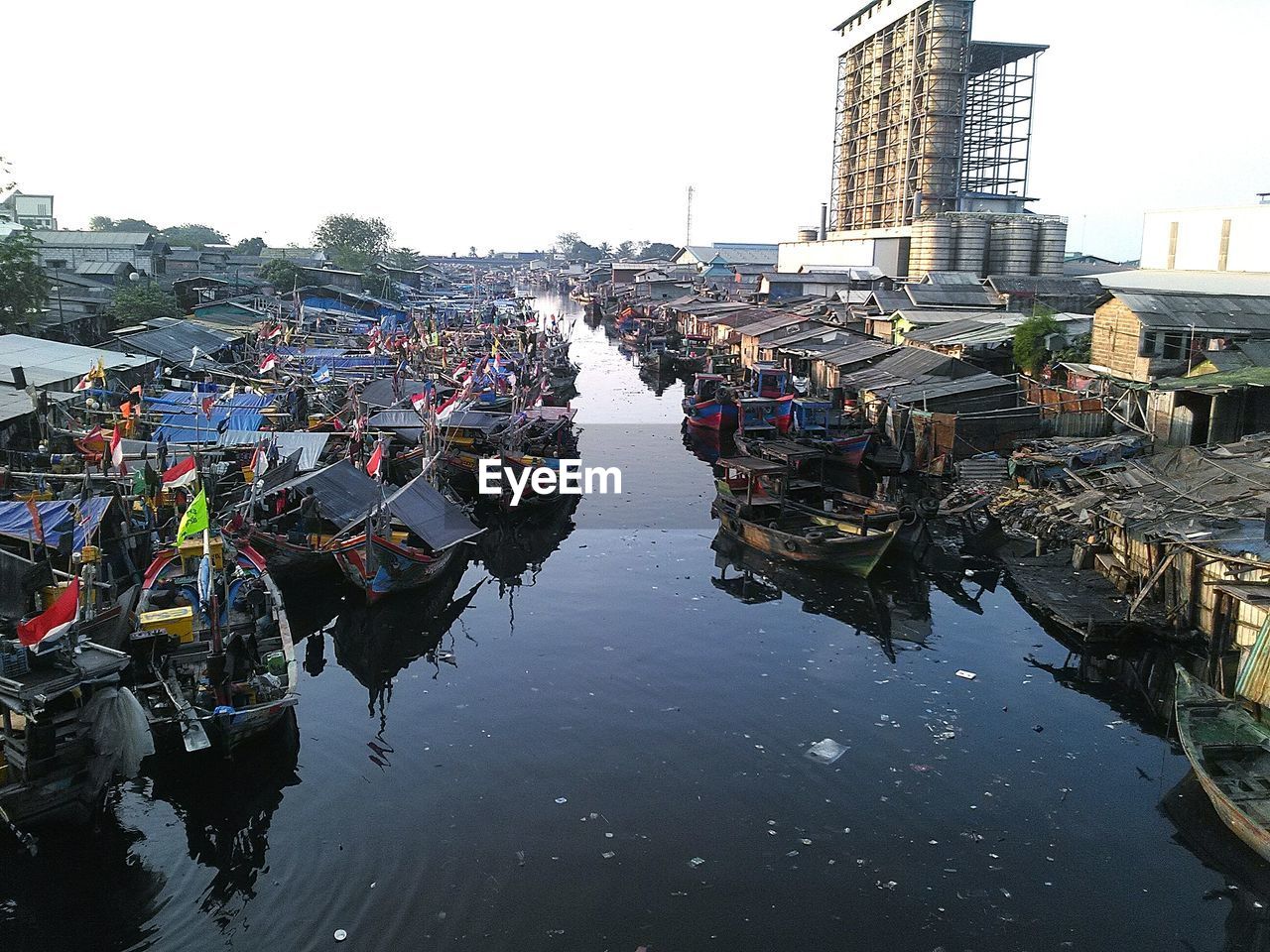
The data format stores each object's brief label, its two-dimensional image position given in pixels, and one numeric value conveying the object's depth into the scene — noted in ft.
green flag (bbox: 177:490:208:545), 39.55
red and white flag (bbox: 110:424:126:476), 51.47
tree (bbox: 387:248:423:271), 266.88
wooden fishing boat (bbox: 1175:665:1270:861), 31.55
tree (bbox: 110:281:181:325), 124.20
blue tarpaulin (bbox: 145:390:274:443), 71.15
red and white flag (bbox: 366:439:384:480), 53.88
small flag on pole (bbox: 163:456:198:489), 49.60
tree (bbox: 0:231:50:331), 101.09
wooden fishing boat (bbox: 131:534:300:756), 36.47
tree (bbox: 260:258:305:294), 174.09
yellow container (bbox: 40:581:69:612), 39.45
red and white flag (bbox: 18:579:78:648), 30.30
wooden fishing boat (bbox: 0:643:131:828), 29.86
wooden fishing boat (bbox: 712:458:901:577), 58.39
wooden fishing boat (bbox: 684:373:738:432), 105.81
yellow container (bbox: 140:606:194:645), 41.01
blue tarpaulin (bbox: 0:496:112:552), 46.16
